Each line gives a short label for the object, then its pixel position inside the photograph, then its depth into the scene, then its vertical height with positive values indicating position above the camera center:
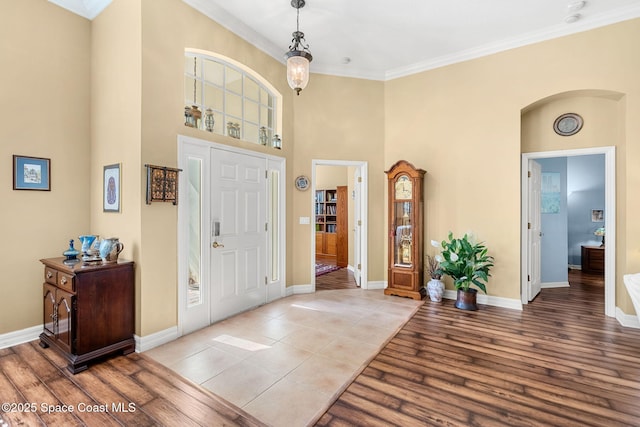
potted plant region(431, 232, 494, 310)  4.03 -0.71
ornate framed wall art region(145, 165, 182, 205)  2.86 +0.28
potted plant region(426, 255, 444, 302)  4.37 -1.03
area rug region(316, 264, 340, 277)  6.45 -1.25
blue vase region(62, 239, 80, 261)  2.86 -0.39
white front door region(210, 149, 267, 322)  3.57 -0.25
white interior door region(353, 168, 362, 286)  5.17 -0.15
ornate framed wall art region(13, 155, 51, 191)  2.97 +0.40
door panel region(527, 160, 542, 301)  4.43 -0.25
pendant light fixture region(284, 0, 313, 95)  2.79 +1.36
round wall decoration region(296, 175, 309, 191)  4.74 +0.48
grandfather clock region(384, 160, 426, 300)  4.53 -0.26
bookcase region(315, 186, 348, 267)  7.23 -0.27
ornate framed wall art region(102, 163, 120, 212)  3.05 +0.25
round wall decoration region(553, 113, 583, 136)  4.01 +1.22
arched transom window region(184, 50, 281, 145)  3.47 +1.48
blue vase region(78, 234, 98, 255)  2.87 -0.29
